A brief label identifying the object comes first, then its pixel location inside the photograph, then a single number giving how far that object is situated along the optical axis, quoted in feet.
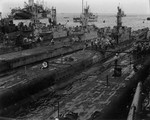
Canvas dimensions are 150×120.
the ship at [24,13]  345.80
